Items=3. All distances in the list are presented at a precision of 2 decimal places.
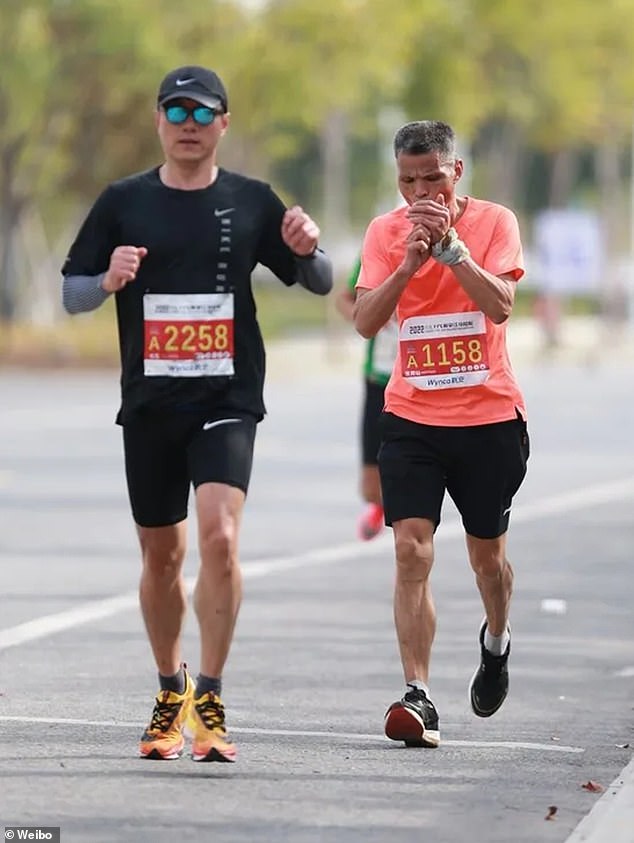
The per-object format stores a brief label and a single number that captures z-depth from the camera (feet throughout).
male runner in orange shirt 52.37
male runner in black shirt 51.65
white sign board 304.09
